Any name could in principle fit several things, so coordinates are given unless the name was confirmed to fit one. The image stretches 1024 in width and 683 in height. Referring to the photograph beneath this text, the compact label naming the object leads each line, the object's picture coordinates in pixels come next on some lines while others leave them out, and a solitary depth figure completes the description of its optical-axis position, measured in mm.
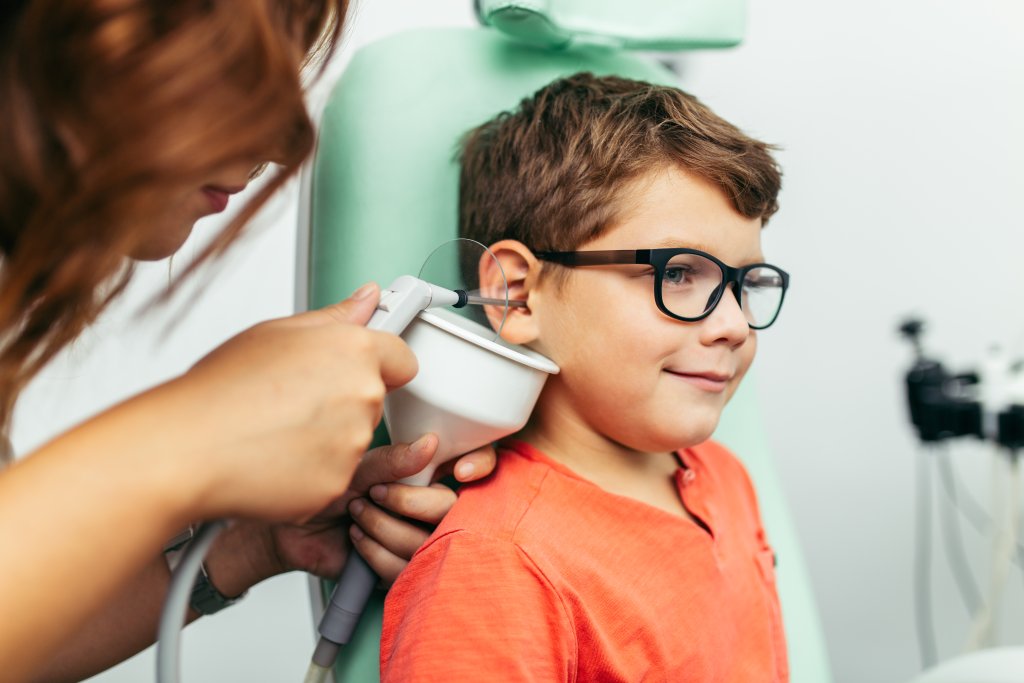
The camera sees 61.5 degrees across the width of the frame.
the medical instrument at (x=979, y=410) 1253
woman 468
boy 725
